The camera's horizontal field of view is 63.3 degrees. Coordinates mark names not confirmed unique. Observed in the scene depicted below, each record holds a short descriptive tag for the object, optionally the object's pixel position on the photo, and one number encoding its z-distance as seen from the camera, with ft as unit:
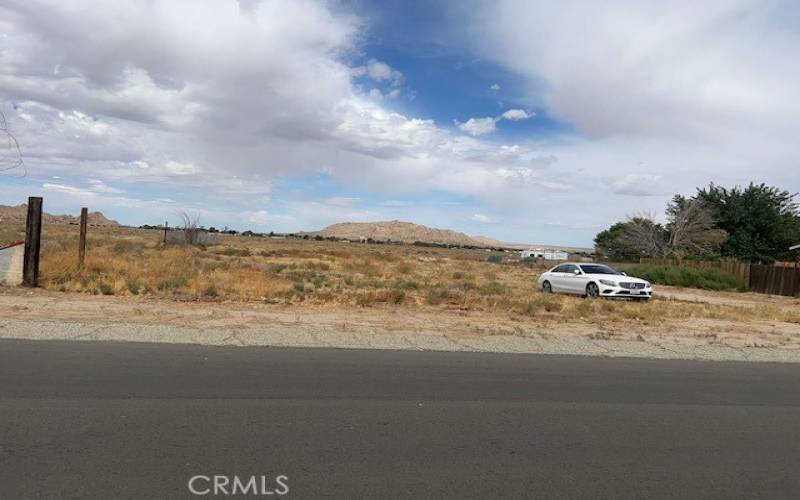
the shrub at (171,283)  60.49
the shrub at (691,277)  118.21
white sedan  75.87
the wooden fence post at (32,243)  55.21
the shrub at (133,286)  56.65
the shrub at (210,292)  57.26
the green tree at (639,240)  177.37
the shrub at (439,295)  63.35
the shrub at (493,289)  77.97
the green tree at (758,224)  171.32
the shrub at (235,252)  154.62
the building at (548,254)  312.93
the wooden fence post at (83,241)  63.00
